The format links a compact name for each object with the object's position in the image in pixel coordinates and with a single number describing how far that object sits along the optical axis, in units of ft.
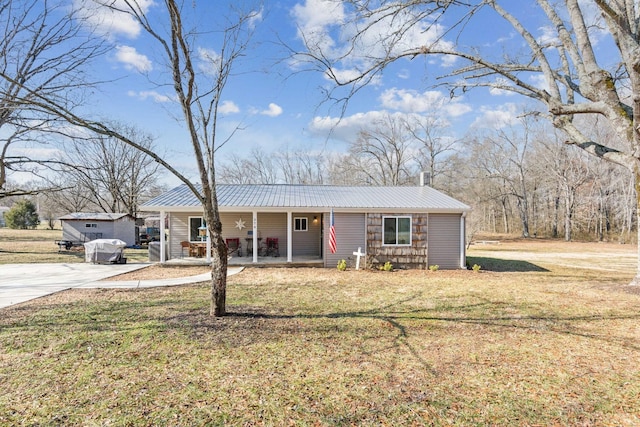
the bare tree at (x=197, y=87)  14.96
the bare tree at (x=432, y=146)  99.96
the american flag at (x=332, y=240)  37.65
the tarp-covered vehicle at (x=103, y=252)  39.91
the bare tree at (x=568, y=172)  90.99
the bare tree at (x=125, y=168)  81.20
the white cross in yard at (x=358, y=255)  37.69
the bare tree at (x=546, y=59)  20.44
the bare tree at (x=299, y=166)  116.88
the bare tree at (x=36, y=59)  27.66
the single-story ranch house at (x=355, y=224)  38.83
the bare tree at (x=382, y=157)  98.58
